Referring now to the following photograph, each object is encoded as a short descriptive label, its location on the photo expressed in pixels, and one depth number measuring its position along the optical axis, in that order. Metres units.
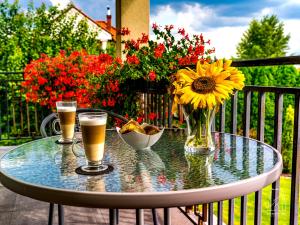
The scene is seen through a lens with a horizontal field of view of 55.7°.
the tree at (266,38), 31.01
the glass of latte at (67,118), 1.22
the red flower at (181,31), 3.13
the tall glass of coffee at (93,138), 0.87
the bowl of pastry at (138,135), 1.08
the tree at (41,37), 6.45
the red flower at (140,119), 3.11
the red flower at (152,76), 2.76
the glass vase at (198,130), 1.03
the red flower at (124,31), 3.63
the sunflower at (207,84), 0.96
